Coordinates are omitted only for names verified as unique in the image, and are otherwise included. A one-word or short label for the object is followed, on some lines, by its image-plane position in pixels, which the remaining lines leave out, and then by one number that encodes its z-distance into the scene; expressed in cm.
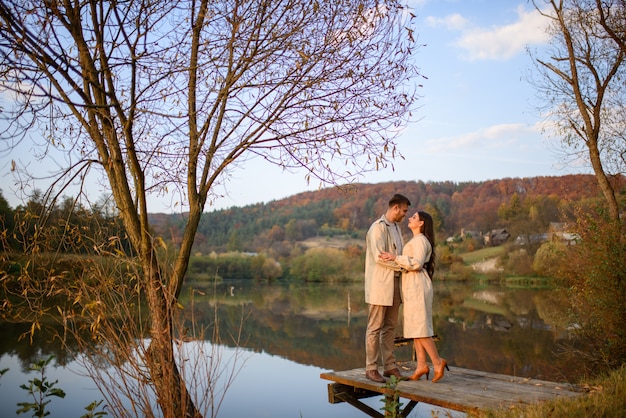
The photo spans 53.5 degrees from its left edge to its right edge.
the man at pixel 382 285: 614
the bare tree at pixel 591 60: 1091
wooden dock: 538
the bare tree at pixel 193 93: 503
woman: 616
